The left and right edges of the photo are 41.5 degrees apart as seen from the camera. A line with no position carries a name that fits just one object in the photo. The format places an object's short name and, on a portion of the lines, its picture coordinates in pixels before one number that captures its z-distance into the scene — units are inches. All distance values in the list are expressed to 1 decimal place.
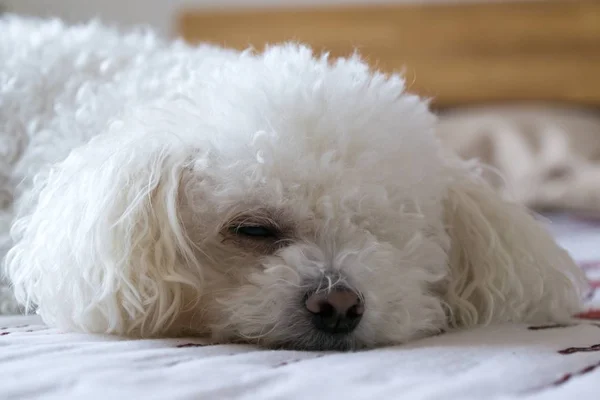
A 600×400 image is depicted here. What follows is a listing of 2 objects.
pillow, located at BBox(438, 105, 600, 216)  102.8
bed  30.6
